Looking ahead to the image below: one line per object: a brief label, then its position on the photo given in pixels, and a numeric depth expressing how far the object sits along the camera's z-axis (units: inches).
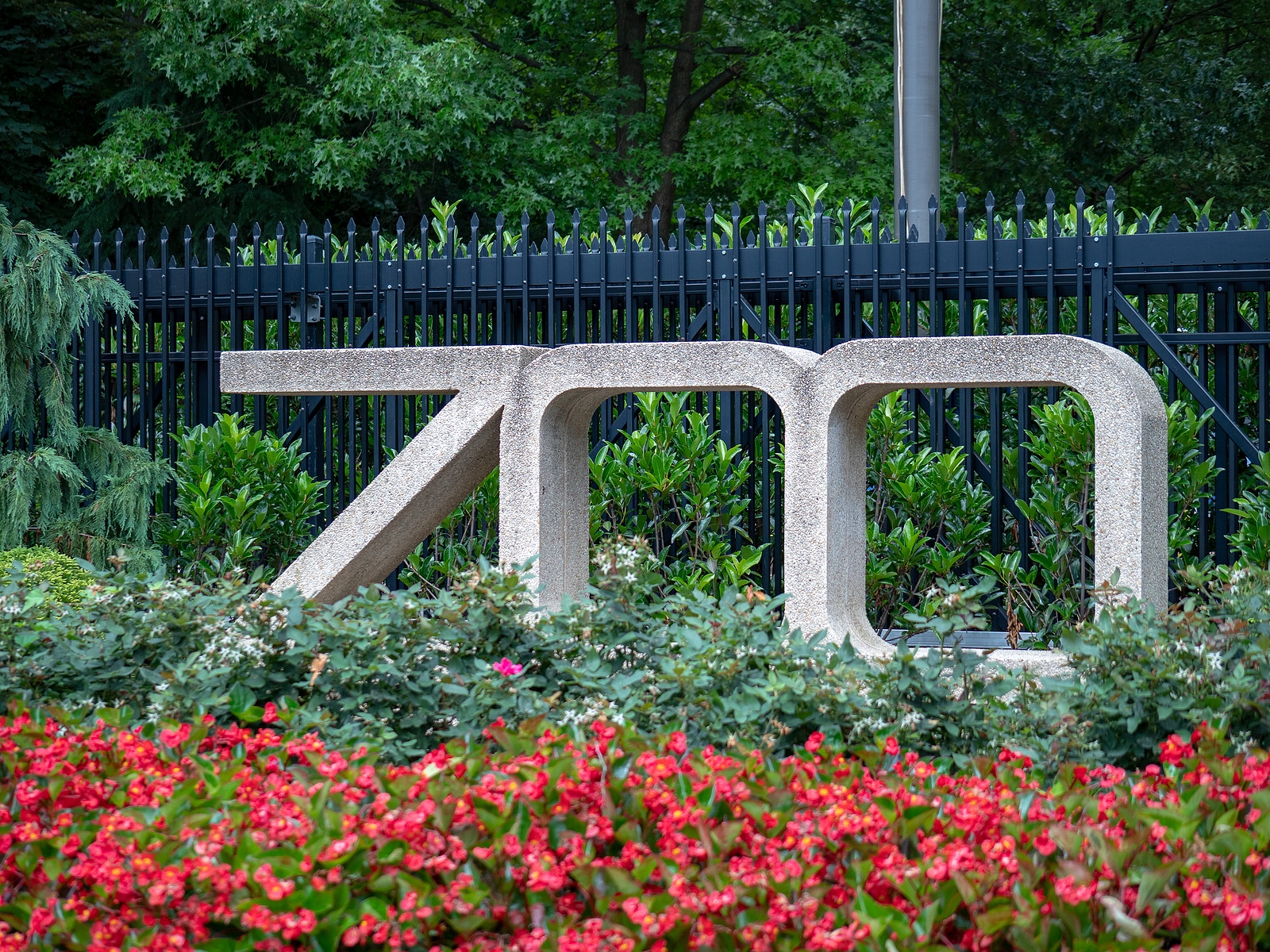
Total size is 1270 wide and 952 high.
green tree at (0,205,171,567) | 534.9
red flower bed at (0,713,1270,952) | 159.5
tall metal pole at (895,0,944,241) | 635.5
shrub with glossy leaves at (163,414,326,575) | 550.3
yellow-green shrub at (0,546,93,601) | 470.6
